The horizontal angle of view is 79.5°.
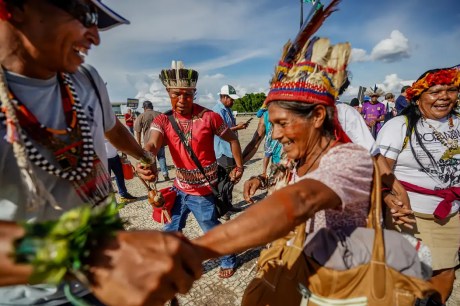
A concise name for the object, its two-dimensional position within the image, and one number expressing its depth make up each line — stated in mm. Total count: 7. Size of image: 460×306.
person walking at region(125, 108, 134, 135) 10516
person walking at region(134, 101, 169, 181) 7301
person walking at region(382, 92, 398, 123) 9320
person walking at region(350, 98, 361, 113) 10221
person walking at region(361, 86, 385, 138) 9297
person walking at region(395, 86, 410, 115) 6344
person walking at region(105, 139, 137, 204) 5941
